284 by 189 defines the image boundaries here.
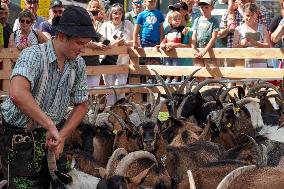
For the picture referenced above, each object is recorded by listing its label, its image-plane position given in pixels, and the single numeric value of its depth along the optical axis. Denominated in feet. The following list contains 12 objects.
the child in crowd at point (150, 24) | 48.57
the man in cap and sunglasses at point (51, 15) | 43.42
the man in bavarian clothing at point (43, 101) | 18.60
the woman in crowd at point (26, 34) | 40.51
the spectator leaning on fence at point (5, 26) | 43.38
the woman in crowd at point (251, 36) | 44.52
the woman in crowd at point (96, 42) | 47.89
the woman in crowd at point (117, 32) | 48.65
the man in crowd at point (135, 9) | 54.97
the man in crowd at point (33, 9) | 45.03
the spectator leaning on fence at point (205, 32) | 46.11
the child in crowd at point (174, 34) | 47.93
